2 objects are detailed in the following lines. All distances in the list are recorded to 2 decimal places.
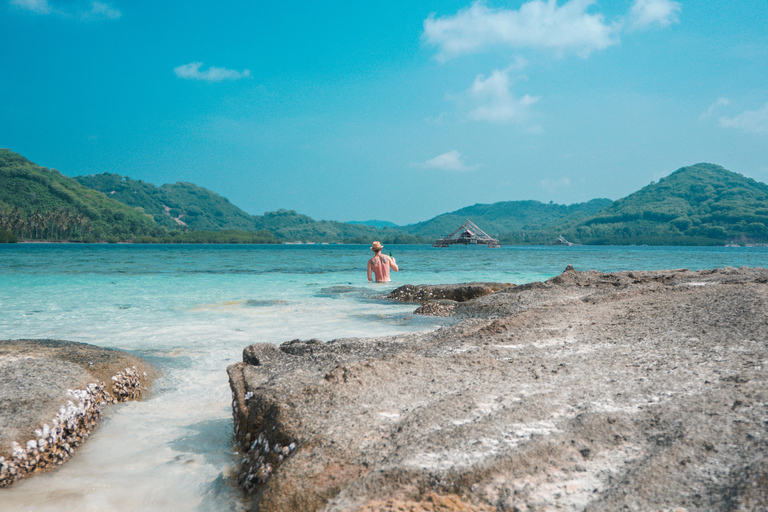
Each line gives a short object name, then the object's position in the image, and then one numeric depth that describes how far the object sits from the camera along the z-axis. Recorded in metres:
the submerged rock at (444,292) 11.71
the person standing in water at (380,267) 16.89
